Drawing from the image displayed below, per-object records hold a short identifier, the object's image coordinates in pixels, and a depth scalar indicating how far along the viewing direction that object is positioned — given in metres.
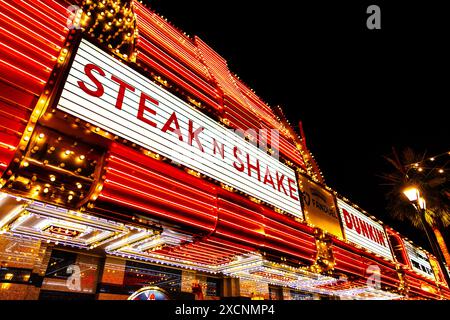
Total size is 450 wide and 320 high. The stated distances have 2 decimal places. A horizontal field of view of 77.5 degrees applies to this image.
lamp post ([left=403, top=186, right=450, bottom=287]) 9.30
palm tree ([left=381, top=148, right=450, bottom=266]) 21.02
